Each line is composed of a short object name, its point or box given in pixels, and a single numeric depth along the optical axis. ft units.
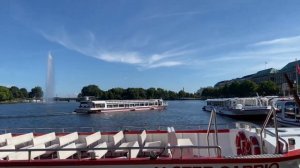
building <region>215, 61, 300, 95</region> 312.10
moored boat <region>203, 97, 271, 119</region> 132.58
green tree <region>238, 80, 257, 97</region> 365.23
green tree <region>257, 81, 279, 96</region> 341.06
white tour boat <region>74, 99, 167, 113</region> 211.12
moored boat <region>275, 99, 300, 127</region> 85.21
